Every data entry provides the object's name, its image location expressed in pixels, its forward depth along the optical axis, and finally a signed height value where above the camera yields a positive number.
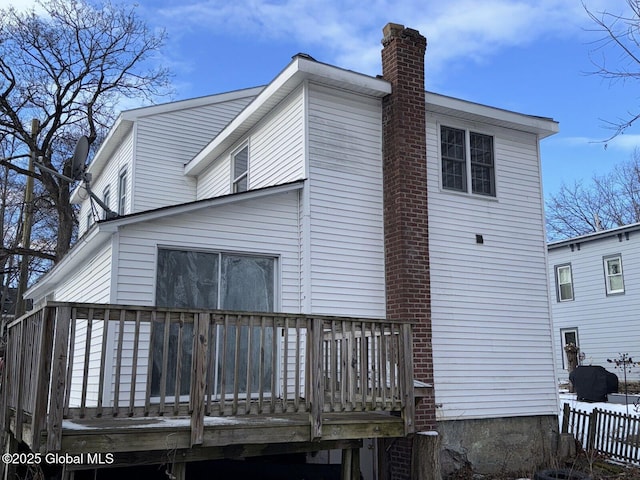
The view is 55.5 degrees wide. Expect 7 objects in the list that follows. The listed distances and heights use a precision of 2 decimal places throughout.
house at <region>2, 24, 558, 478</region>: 7.47 +1.32
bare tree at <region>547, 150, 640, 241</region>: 36.12 +8.52
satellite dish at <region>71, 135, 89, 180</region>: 11.36 +3.57
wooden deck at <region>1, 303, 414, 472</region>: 5.55 -0.46
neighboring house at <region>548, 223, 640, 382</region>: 20.88 +2.08
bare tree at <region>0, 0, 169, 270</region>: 22.39 +9.75
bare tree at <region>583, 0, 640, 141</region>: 7.14 +3.89
